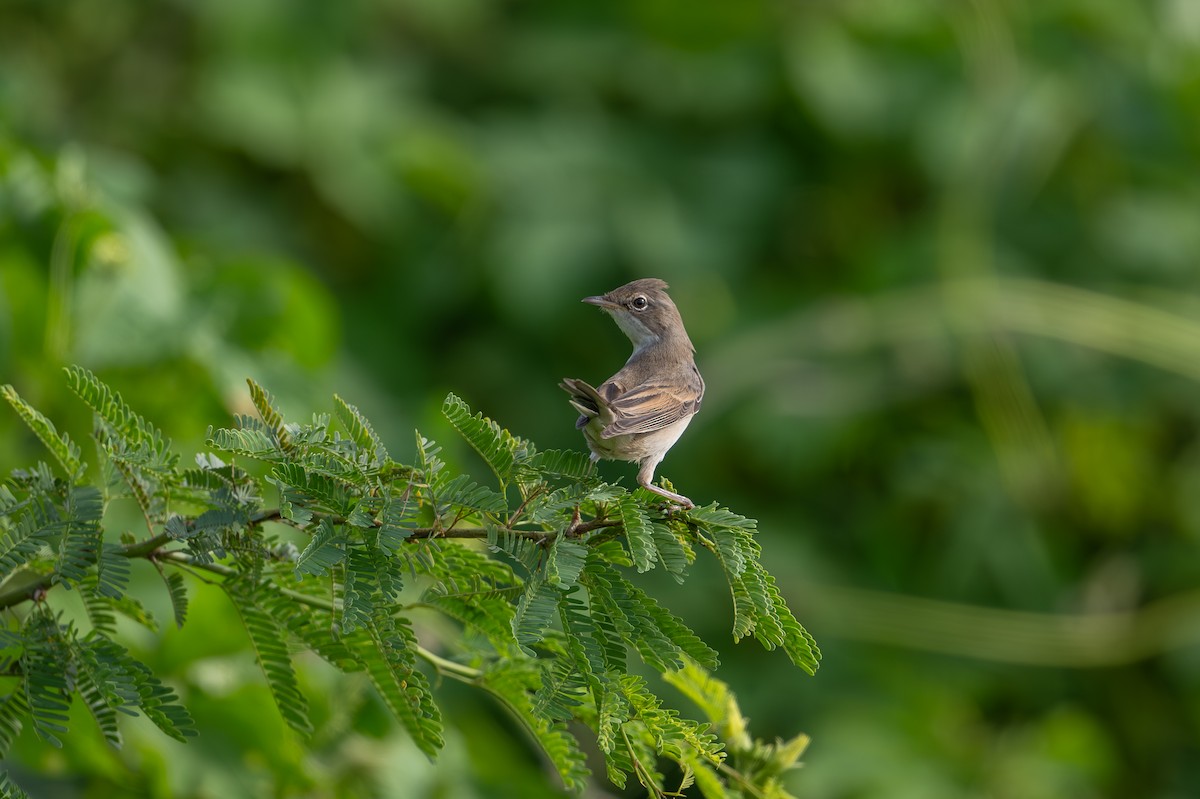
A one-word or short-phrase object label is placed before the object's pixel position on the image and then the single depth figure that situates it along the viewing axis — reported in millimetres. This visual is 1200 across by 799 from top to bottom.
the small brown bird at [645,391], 5340
